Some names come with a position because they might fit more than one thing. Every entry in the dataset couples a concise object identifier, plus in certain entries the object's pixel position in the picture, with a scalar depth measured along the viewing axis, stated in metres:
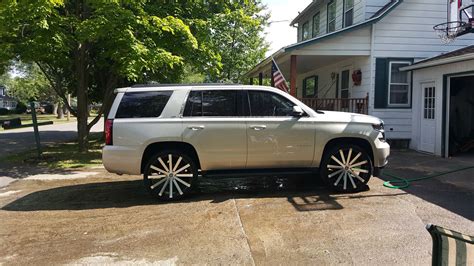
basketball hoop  10.84
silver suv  7.08
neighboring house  79.88
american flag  12.30
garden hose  8.10
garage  11.82
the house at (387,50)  13.70
